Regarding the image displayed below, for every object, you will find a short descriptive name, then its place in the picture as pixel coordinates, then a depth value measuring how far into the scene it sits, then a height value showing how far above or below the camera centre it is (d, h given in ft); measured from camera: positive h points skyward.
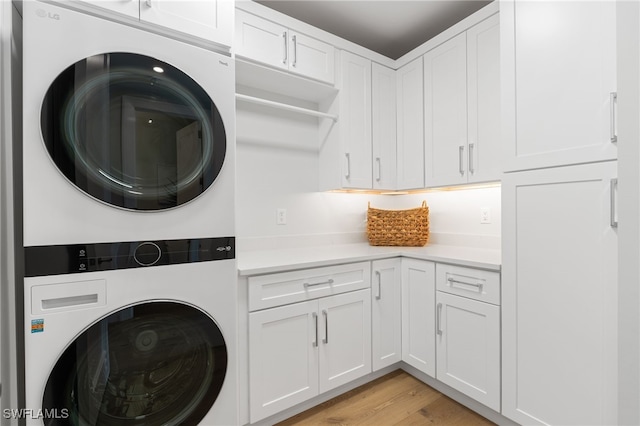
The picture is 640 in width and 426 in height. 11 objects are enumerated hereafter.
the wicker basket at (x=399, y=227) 7.73 -0.44
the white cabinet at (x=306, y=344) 4.99 -2.47
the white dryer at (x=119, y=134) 3.18 +0.93
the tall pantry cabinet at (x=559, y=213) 3.96 -0.05
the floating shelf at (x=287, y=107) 5.94 +2.25
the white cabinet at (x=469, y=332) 5.21 -2.28
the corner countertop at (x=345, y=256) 5.19 -0.94
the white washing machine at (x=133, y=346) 3.20 -1.61
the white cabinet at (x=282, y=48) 5.71 +3.37
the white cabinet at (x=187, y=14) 3.75 +2.65
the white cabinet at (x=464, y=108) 6.02 +2.24
